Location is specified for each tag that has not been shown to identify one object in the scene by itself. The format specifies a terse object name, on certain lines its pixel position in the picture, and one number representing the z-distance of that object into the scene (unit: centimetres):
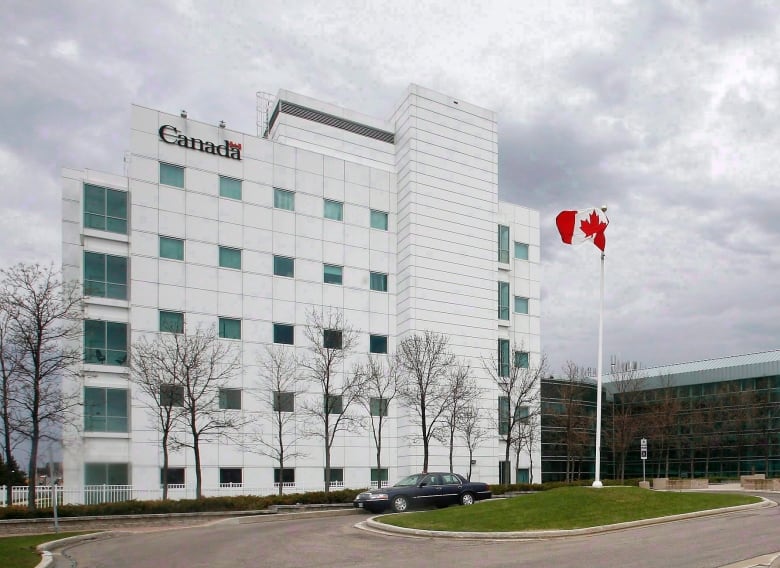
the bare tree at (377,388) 4841
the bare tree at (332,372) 4712
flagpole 2605
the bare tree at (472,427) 4991
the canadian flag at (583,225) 2755
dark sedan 2928
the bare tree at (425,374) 4652
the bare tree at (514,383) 5320
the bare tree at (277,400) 4616
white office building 4203
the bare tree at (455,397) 4802
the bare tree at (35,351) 3241
